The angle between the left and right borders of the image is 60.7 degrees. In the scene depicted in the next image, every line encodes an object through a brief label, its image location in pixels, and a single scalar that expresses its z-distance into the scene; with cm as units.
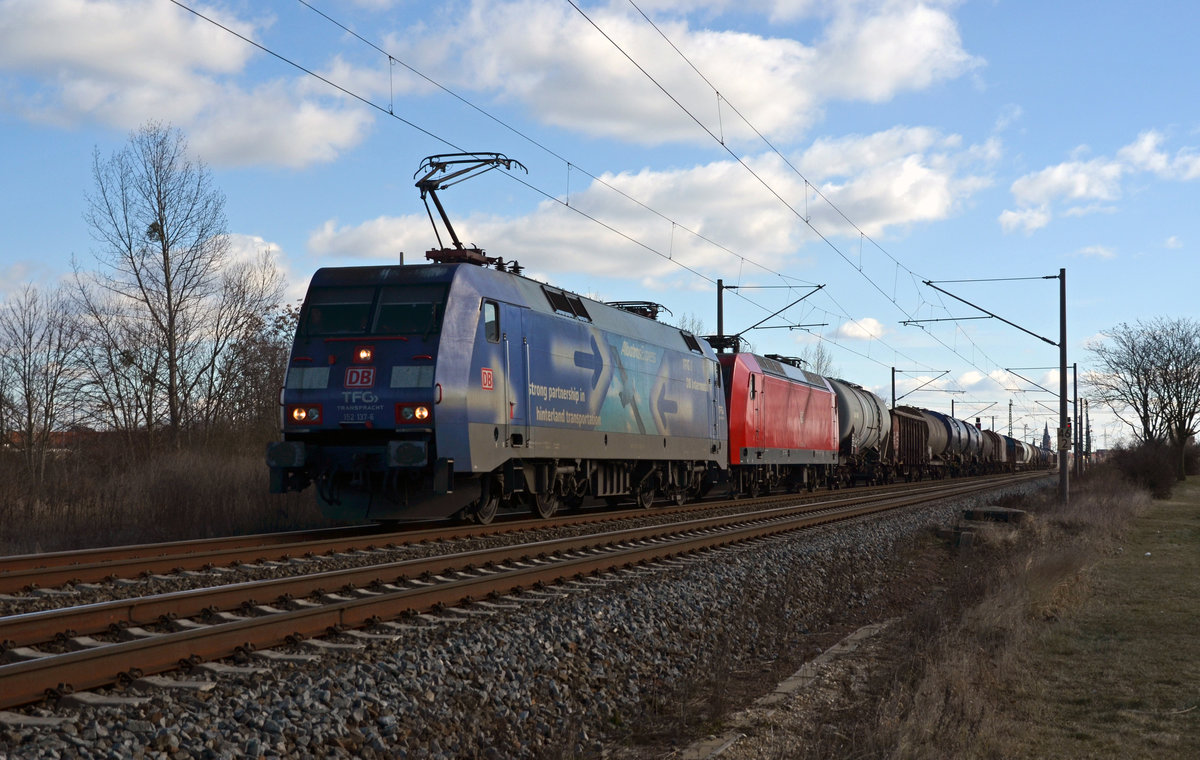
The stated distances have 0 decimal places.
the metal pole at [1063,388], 2605
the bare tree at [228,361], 2889
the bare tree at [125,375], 2584
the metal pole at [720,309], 3216
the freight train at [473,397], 1292
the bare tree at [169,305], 2809
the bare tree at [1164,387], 5850
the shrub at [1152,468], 4128
